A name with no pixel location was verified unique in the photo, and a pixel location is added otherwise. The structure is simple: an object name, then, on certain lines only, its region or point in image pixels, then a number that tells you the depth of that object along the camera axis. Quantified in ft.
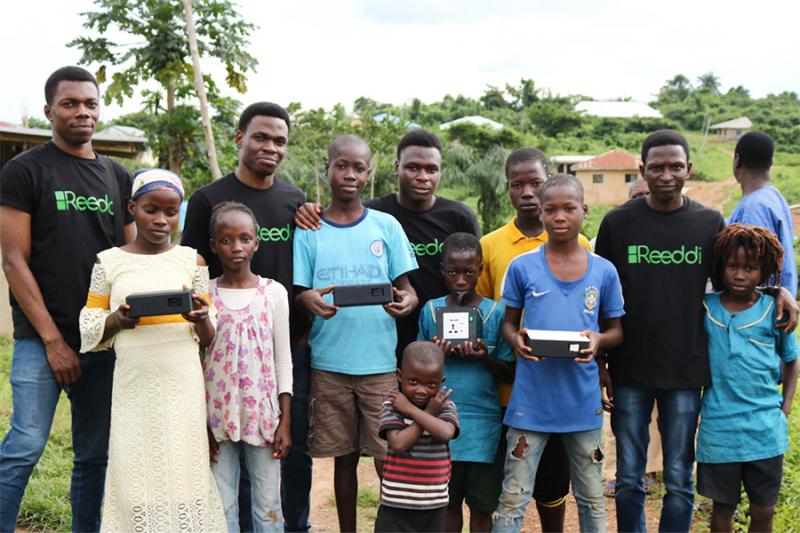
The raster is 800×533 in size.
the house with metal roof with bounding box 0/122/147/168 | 29.19
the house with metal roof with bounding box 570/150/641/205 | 124.77
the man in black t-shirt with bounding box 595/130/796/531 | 11.44
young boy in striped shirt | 10.14
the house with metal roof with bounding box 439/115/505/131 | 153.26
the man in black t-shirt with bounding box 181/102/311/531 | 11.94
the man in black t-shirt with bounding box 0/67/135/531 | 11.03
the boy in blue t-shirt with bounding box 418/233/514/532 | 11.53
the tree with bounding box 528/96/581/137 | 165.58
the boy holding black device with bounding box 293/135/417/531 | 11.76
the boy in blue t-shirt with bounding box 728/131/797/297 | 13.33
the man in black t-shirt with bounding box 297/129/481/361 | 12.72
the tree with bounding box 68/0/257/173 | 40.93
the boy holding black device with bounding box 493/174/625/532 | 10.86
